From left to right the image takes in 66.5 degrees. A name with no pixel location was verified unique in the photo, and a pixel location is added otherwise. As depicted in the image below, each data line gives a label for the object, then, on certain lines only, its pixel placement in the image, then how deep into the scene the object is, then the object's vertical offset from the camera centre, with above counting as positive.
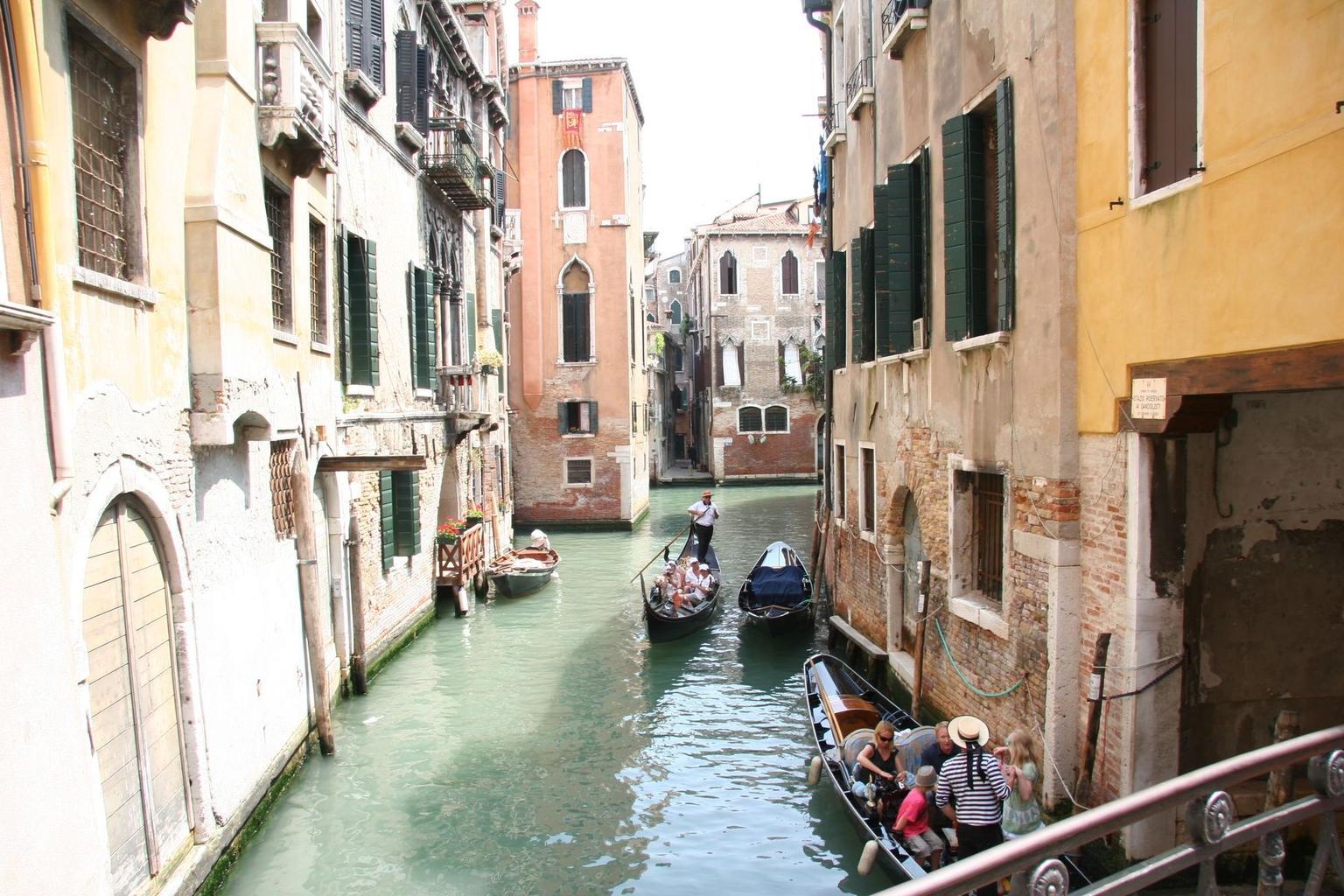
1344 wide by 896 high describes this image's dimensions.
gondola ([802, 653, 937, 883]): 5.81 -2.39
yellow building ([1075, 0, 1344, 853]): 4.04 -0.15
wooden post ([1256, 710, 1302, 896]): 2.18 -1.01
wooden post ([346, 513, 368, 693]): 9.53 -1.97
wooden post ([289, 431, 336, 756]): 7.50 -1.30
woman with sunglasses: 6.38 -2.25
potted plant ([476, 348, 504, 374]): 15.60 +0.78
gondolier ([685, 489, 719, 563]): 15.26 -1.75
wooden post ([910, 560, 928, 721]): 7.76 -1.73
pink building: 23.31 +2.58
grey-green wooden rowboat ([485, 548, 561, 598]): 14.65 -2.36
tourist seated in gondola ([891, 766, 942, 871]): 5.64 -2.37
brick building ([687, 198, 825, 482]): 33.00 +1.82
